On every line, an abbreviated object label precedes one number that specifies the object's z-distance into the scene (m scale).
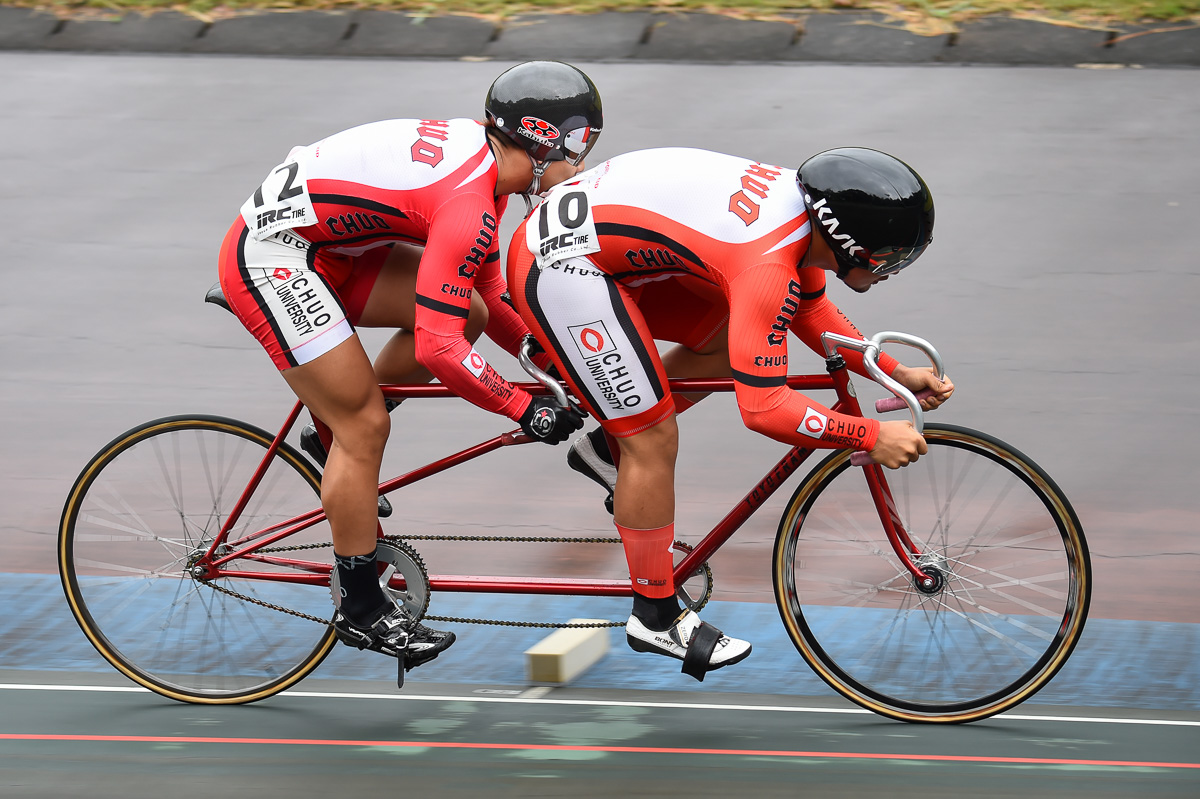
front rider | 7.02
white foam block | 8.87
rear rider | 7.27
